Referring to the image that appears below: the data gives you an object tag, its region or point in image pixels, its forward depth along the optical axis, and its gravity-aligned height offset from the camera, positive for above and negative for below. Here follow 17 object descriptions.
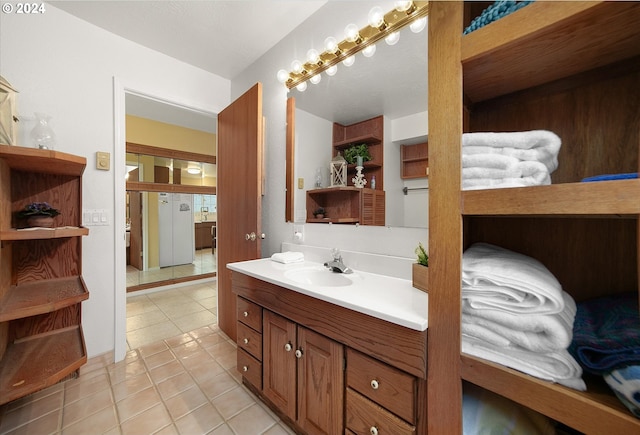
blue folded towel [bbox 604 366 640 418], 0.47 -0.34
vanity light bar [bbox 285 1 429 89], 1.19 +1.00
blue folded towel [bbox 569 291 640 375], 0.52 -0.28
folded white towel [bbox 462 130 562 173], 0.64 +0.19
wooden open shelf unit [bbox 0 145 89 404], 1.18 -0.38
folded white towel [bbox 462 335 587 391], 0.55 -0.36
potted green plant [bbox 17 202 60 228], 1.43 +0.01
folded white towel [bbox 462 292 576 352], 0.56 -0.28
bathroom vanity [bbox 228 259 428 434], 0.78 -0.53
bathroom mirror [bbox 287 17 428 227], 1.21 +0.62
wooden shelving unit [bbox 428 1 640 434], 0.52 +0.15
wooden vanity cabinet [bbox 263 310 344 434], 0.99 -0.72
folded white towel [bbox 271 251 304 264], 1.58 -0.27
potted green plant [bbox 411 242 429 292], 1.03 -0.24
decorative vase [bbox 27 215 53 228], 1.43 -0.02
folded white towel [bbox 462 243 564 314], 0.58 -0.18
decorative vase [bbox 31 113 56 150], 1.49 +0.52
